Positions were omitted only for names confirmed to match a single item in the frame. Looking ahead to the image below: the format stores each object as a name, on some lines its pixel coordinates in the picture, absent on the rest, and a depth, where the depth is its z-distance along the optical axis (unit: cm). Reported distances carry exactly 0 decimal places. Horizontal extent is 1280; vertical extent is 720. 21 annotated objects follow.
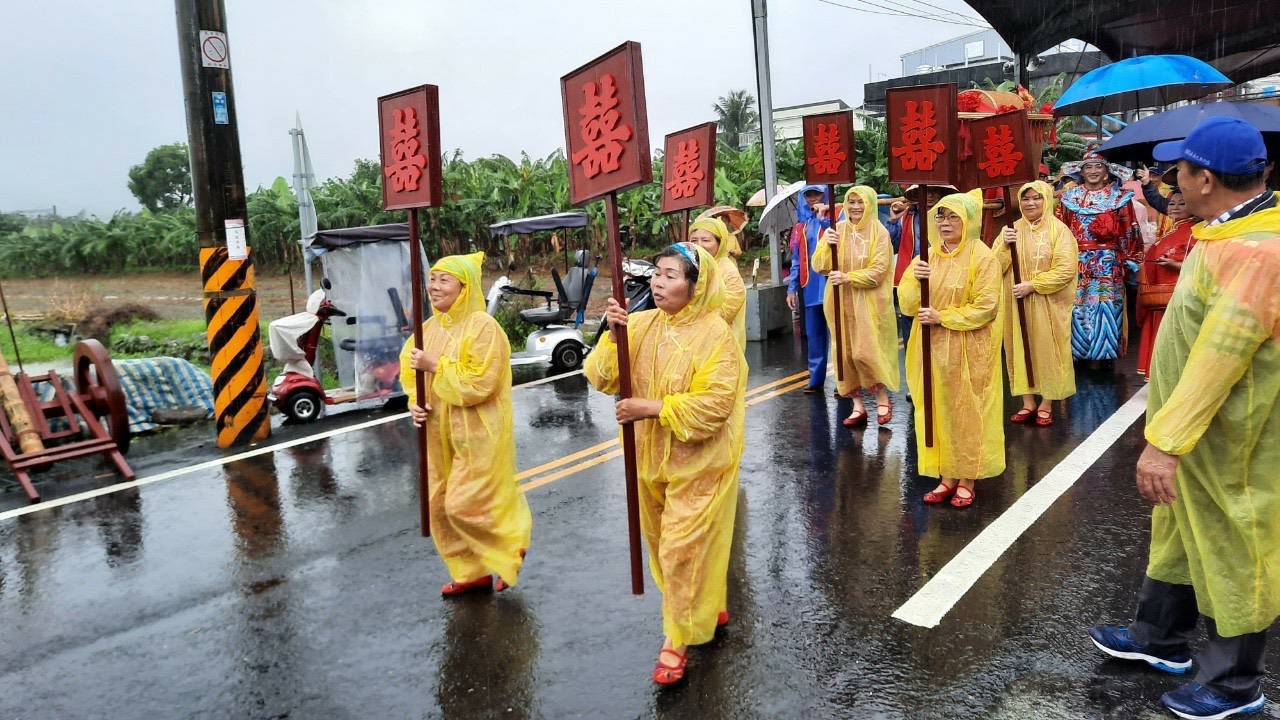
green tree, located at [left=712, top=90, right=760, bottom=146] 4888
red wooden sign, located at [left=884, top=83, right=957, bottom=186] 587
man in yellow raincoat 289
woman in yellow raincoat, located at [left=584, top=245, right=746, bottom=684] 351
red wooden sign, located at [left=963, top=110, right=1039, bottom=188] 721
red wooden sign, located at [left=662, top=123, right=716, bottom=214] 785
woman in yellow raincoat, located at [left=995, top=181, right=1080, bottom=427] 750
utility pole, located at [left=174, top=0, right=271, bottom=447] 789
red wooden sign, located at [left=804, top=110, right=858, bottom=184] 764
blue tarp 872
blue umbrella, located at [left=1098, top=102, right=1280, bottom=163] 891
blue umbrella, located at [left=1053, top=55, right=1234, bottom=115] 1164
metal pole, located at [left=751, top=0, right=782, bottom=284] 1242
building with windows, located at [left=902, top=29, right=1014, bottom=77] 5044
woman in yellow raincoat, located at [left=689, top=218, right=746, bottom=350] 664
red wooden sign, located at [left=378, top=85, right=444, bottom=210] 465
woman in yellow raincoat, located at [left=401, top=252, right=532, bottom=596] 436
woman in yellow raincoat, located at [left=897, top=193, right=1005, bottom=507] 554
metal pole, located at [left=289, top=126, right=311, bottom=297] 1079
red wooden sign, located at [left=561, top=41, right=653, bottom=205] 363
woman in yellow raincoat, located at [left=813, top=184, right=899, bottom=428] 746
